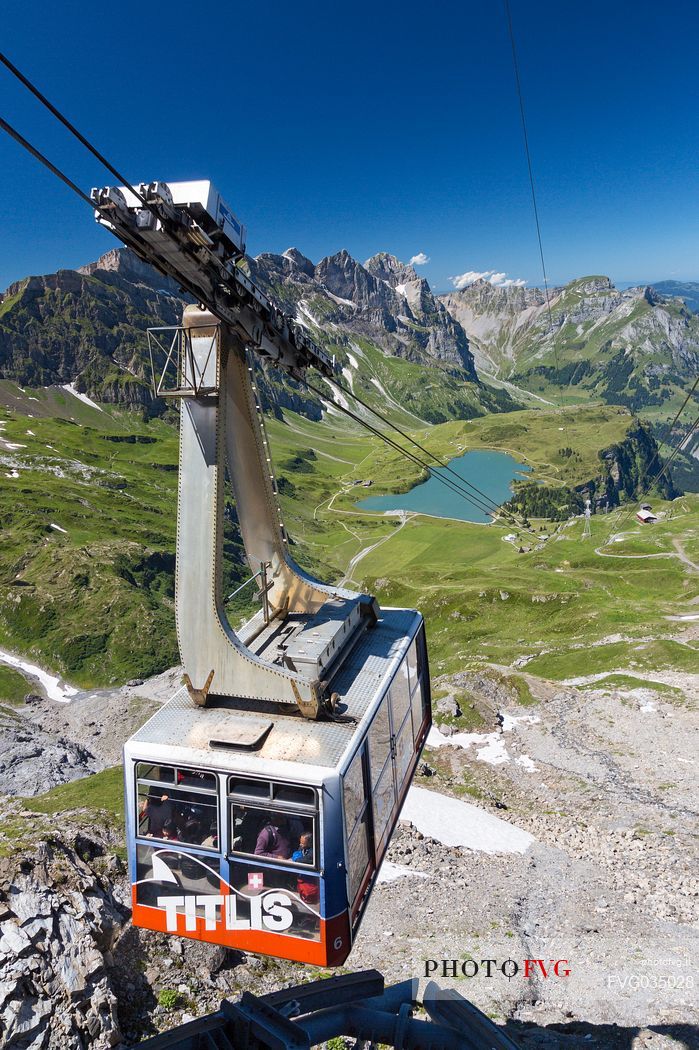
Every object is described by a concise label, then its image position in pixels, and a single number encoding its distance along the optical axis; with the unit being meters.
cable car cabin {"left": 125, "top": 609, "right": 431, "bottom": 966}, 9.99
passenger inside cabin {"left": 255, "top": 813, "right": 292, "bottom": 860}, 10.30
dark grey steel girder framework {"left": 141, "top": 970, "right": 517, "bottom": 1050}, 9.84
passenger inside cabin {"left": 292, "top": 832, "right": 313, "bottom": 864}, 10.05
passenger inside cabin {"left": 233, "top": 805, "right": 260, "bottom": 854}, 10.61
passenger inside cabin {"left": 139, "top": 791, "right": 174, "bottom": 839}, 10.99
